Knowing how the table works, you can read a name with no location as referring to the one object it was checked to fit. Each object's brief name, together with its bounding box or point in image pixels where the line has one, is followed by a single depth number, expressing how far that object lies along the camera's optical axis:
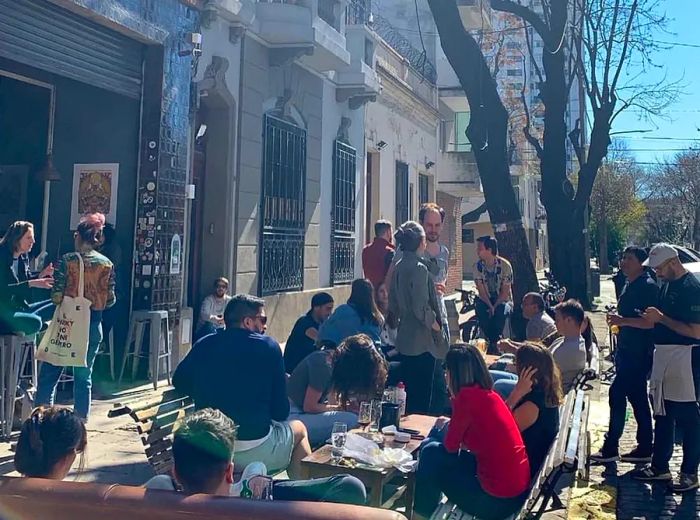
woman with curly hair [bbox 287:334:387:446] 4.79
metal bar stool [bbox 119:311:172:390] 8.02
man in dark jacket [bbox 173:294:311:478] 3.97
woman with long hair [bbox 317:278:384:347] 6.01
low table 3.60
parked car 13.57
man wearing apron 5.26
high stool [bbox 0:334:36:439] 5.48
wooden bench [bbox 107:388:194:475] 4.15
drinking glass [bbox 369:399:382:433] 4.41
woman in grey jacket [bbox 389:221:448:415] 5.91
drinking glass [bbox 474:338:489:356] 7.93
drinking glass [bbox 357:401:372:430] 4.52
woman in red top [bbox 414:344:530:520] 3.69
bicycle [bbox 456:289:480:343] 11.41
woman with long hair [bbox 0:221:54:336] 5.53
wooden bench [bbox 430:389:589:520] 3.39
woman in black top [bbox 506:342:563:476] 4.26
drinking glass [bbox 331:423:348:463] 3.83
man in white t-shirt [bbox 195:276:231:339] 8.96
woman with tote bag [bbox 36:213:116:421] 5.71
